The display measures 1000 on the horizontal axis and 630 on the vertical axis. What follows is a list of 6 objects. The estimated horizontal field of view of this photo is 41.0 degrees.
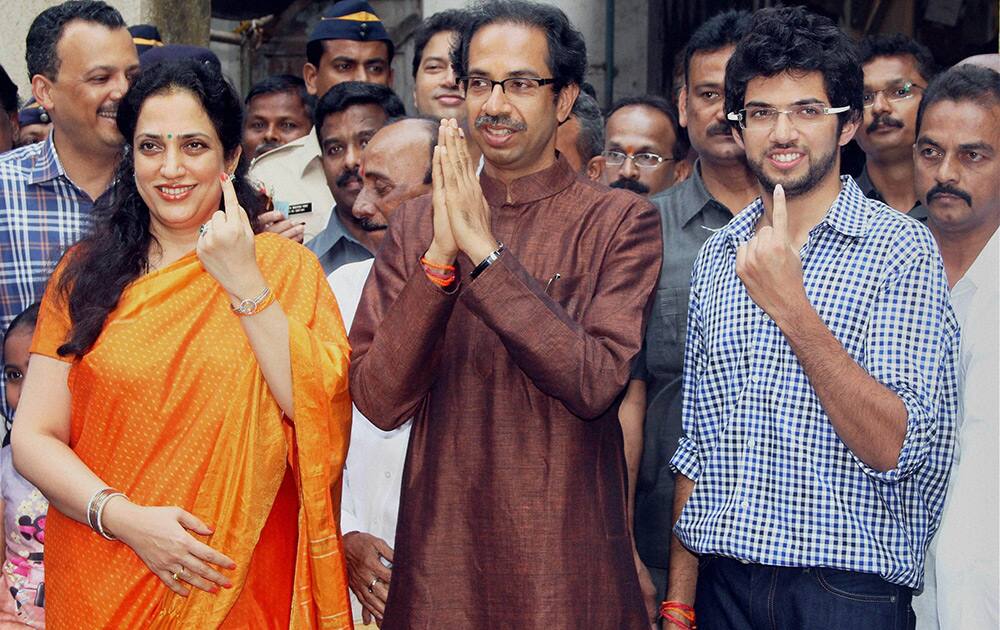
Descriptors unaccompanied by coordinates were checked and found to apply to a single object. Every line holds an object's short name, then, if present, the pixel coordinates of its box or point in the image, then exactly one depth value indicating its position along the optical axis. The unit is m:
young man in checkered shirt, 2.88
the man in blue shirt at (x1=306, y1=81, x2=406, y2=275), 4.99
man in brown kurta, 2.89
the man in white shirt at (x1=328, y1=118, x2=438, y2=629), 3.50
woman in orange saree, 3.10
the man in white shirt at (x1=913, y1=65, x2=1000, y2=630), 2.76
